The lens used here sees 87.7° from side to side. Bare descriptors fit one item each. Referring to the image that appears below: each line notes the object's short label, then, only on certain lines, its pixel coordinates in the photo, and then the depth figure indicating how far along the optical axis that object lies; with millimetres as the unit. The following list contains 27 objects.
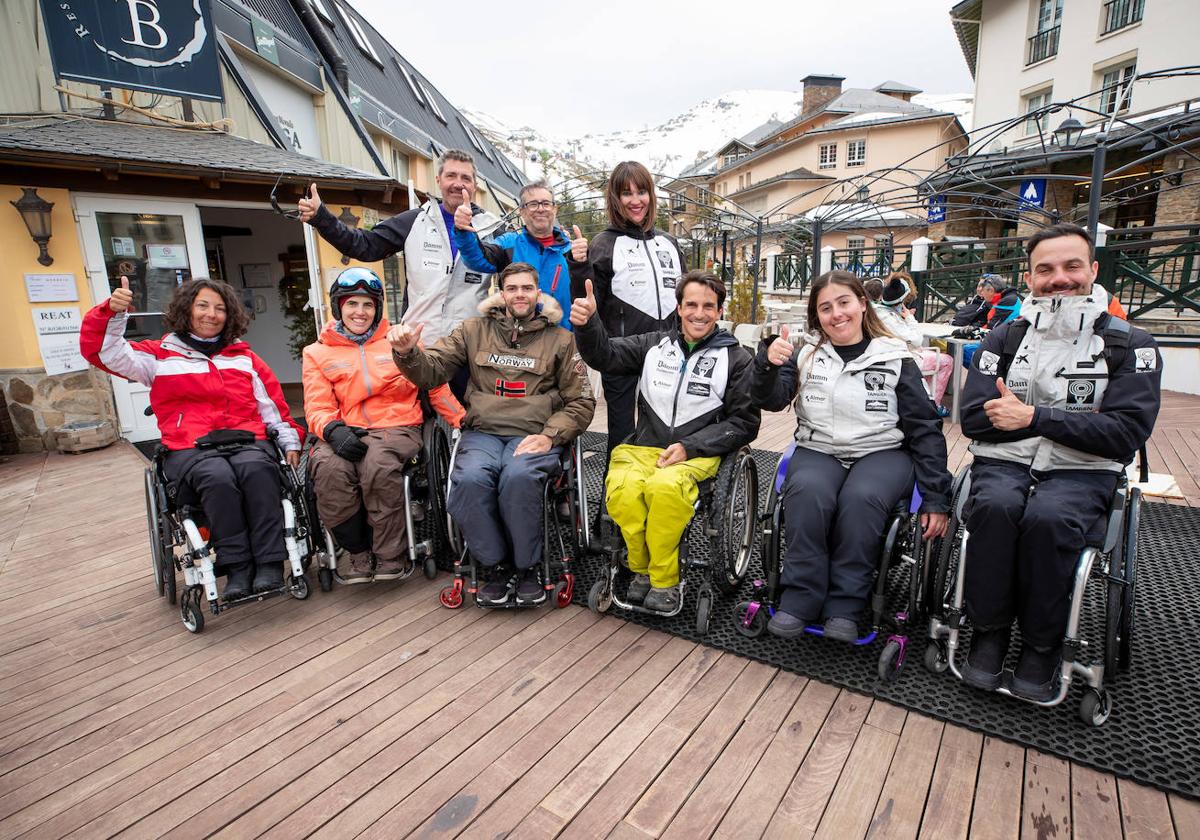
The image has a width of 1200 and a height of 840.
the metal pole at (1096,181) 4316
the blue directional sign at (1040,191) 13402
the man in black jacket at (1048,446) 1771
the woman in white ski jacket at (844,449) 2014
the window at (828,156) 28234
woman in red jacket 2422
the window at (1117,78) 13883
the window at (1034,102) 16250
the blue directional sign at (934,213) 7823
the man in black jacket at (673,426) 2268
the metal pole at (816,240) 6038
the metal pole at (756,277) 7629
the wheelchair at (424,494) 2646
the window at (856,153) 27812
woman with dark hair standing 2748
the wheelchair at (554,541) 2461
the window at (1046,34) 15539
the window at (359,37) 13156
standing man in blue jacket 2793
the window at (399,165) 13211
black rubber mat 1642
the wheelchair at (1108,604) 1715
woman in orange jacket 2551
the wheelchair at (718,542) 2301
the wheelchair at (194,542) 2350
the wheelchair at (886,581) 1985
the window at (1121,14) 13719
